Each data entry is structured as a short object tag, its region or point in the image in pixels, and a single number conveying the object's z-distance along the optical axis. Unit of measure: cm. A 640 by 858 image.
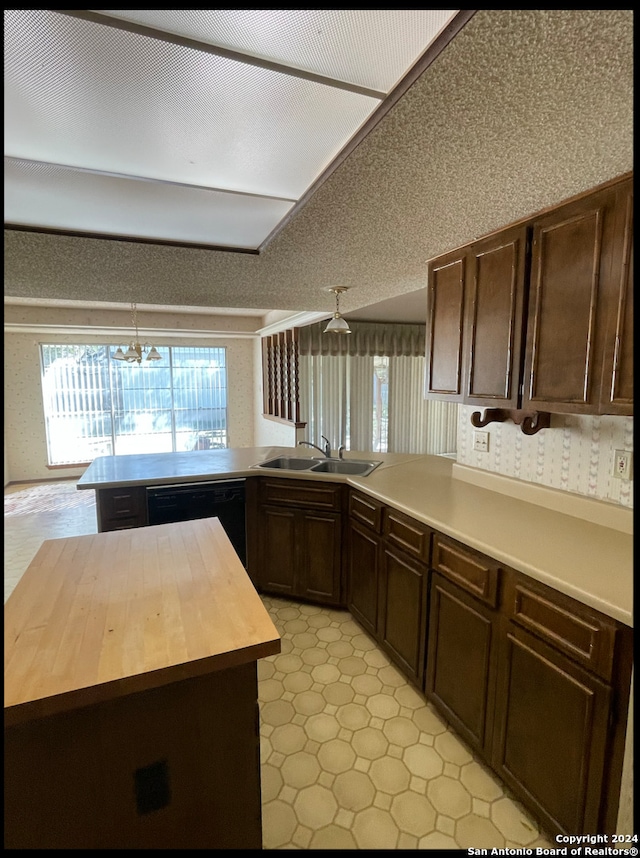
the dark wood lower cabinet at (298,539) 269
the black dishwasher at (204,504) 269
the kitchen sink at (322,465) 301
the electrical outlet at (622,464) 166
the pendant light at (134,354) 486
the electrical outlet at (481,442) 239
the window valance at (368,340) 523
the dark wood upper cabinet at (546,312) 142
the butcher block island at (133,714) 96
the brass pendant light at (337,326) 295
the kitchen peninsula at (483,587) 125
